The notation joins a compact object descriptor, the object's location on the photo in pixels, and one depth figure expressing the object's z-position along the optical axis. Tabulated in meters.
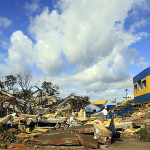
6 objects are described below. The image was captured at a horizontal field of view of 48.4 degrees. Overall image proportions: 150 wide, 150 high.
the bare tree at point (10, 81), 48.50
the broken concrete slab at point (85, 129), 7.53
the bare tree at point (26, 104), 13.87
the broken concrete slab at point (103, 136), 6.62
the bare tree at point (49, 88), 43.86
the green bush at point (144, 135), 7.58
